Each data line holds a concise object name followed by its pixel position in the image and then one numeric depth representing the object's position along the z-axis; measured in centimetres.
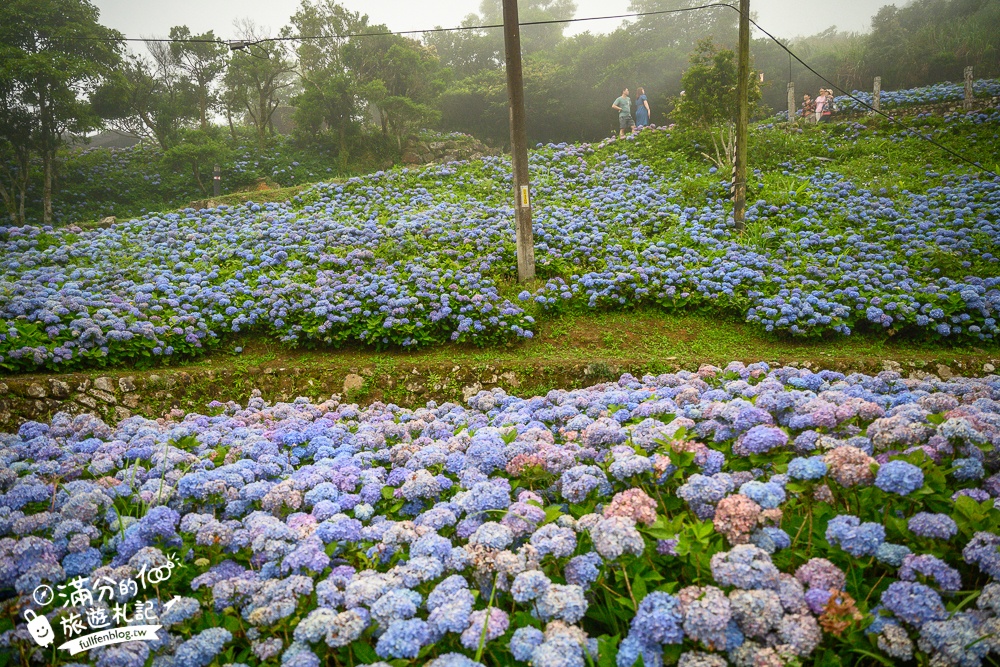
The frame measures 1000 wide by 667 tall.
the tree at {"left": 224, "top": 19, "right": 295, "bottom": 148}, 1460
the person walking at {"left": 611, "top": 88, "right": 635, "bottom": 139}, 1452
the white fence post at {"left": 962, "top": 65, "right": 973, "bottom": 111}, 1200
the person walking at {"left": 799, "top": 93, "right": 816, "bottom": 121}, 1454
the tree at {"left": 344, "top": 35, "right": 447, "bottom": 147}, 1504
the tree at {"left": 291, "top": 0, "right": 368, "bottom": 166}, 1469
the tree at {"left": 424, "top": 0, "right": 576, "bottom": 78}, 2033
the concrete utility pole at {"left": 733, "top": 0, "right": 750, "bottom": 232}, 760
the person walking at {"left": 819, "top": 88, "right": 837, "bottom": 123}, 1395
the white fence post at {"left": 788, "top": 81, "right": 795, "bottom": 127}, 1346
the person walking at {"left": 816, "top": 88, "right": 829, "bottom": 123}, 1393
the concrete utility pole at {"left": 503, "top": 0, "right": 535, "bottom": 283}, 686
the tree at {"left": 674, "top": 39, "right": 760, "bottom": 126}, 1033
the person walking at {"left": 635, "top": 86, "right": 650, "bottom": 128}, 1477
